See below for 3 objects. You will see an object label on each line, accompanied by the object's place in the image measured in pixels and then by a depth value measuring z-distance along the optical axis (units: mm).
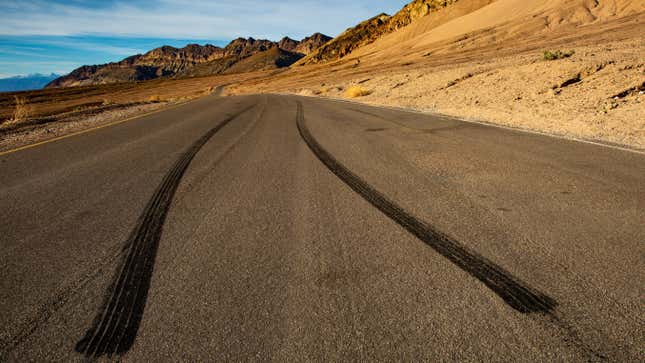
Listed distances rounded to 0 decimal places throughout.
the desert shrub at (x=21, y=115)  14134
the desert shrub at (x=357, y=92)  22534
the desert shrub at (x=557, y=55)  15630
